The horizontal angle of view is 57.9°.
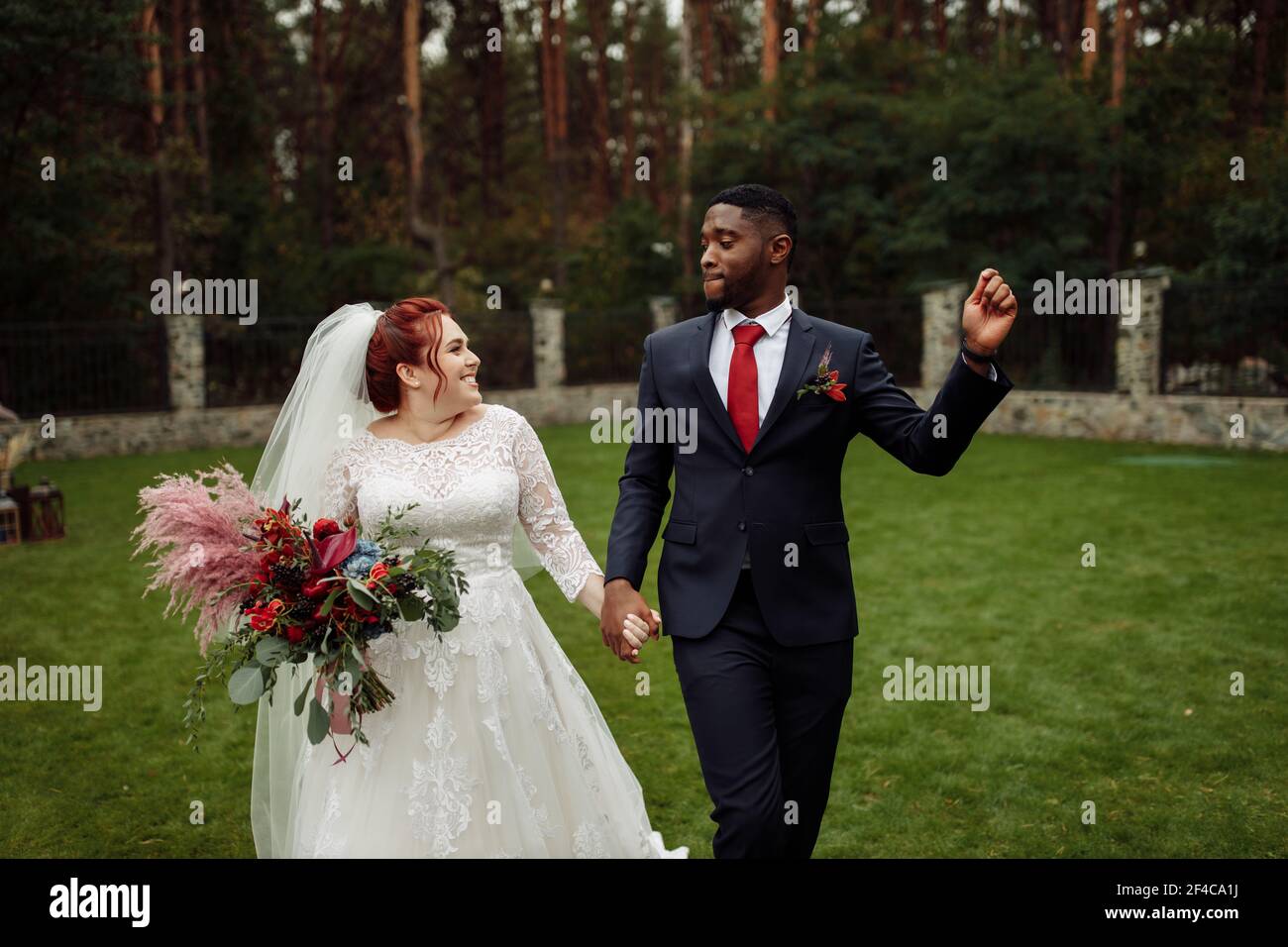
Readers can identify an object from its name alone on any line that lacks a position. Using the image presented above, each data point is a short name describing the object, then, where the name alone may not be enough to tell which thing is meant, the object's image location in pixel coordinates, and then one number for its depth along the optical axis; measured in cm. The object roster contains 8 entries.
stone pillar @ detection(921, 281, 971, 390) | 2261
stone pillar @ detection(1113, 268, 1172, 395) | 1895
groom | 339
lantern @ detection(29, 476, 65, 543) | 1244
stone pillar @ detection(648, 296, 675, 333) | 2688
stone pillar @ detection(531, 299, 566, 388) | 2552
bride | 387
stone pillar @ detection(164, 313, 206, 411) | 2145
